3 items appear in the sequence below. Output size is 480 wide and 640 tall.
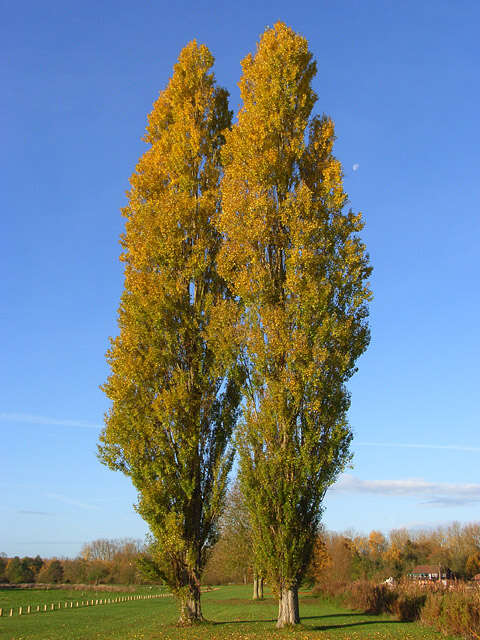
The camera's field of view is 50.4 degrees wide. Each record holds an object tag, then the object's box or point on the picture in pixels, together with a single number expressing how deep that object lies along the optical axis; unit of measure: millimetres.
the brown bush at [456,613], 16672
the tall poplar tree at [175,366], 16047
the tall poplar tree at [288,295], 14492
